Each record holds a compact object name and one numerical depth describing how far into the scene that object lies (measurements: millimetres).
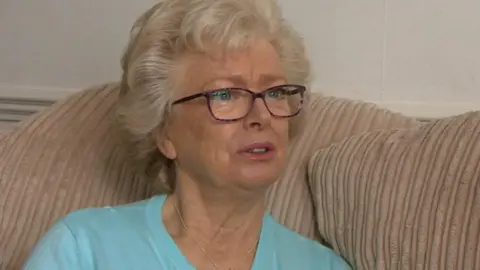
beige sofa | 1247
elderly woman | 1279
